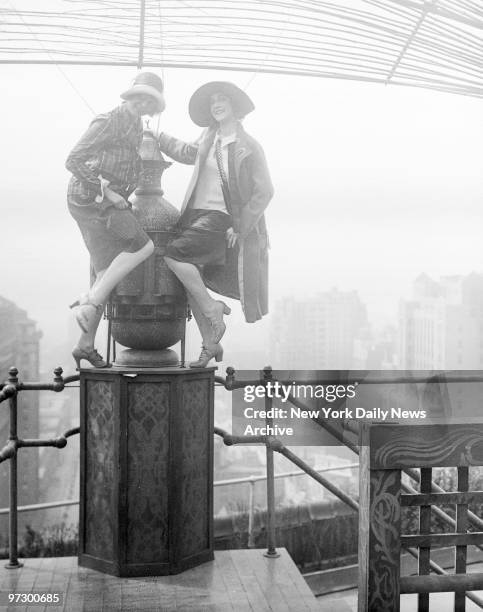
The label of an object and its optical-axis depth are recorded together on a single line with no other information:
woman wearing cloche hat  3.03
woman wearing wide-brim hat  3.14
